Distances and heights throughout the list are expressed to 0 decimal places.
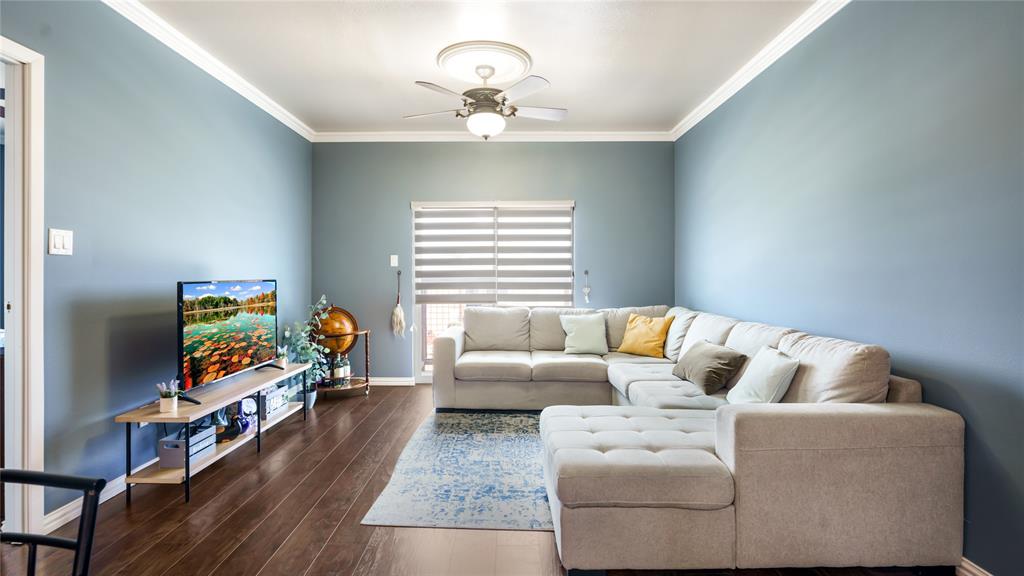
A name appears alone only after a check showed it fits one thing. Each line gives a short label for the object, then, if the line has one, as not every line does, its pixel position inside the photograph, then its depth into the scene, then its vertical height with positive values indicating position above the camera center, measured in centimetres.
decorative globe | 468 -44
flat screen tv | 272 -27
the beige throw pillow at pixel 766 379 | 234 -45
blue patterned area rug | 231 -108
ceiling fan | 297 +122
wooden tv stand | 245 -66
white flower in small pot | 254 -59
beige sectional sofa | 181 -77
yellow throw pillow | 417 -42
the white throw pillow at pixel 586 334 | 427 -42
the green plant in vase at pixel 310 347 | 423 -54
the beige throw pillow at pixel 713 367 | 288 -47
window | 516 +36
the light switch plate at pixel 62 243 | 225 +20
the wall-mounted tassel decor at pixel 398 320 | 506 -36
